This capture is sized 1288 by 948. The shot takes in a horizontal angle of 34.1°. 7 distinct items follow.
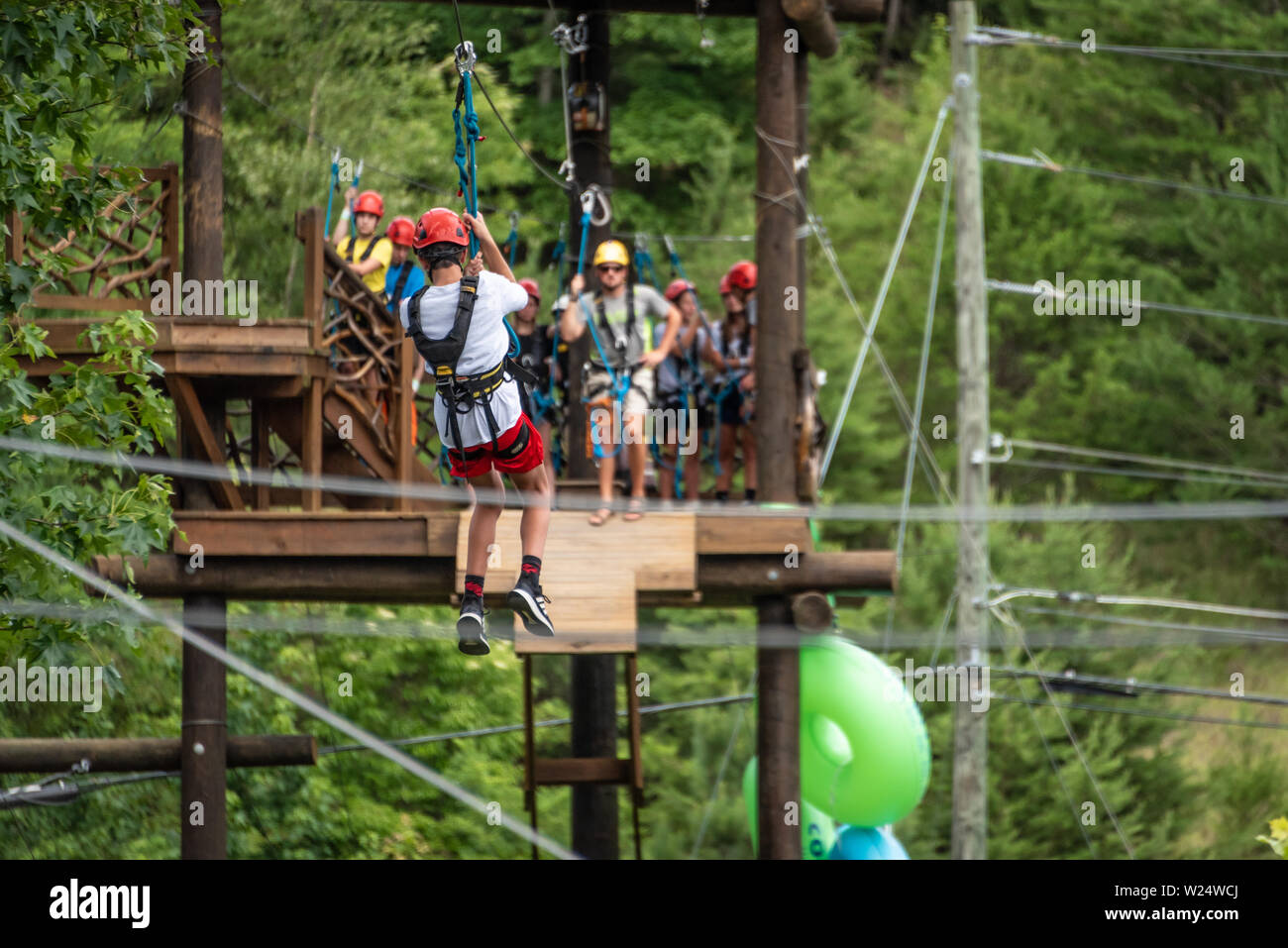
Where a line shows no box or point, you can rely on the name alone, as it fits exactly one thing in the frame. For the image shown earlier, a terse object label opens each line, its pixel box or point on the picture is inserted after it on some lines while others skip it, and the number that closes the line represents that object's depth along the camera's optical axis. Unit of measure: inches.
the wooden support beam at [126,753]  499.5
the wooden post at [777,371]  499.5
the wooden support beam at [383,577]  472.1
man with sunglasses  447.2
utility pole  765.3
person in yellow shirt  522.6
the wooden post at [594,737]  597.6
